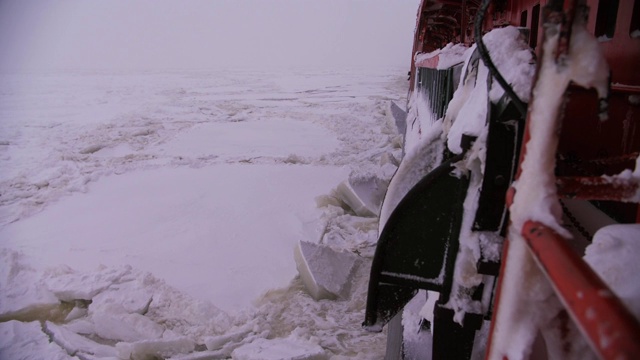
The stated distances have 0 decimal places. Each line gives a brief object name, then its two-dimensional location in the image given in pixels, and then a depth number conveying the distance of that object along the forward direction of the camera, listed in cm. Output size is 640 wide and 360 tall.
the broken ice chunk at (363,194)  495
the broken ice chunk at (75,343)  292
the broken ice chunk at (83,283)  348
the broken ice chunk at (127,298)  335
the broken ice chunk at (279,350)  272
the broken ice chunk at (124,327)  307
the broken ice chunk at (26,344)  286
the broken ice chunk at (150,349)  286
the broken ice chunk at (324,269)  349
